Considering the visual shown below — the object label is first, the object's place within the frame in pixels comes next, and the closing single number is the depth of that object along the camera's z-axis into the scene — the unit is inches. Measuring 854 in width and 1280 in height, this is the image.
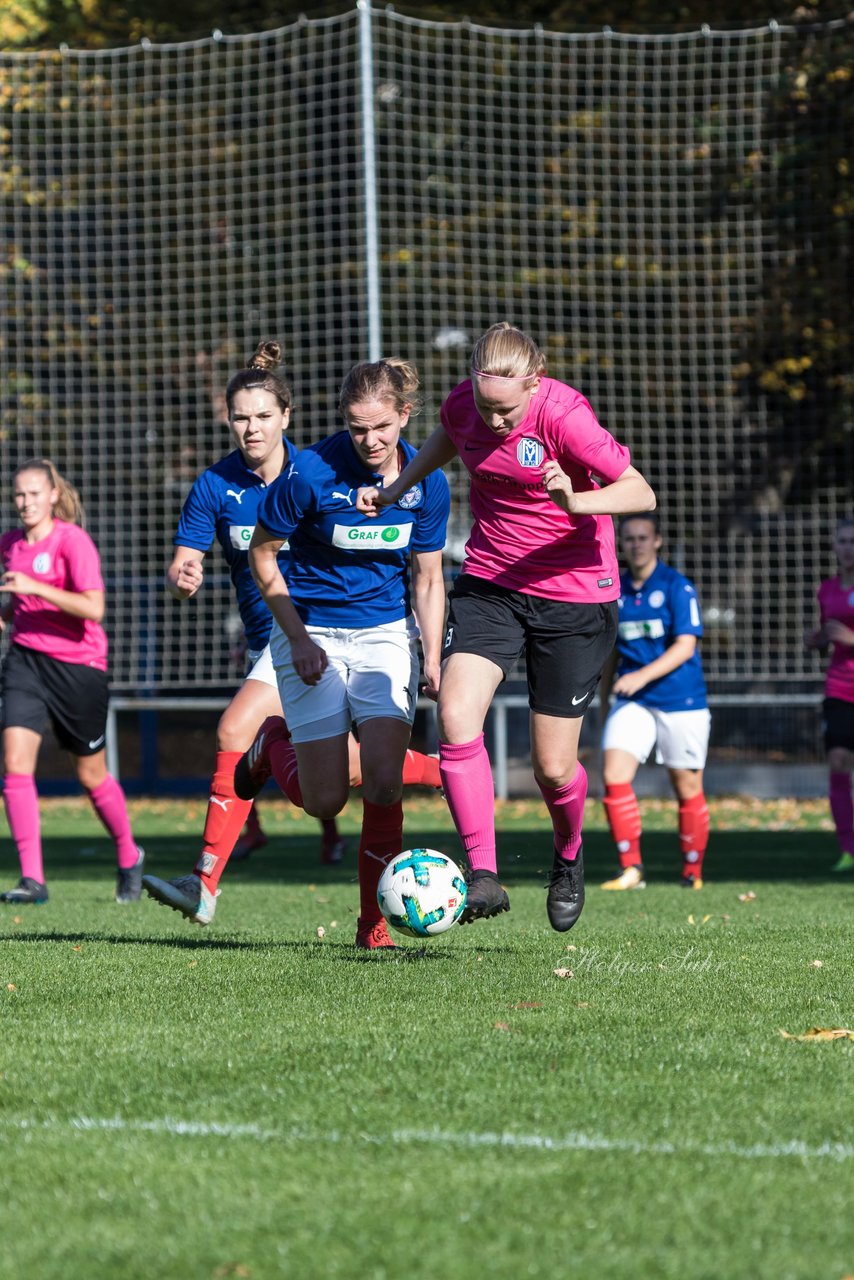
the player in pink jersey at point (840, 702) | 881.4
